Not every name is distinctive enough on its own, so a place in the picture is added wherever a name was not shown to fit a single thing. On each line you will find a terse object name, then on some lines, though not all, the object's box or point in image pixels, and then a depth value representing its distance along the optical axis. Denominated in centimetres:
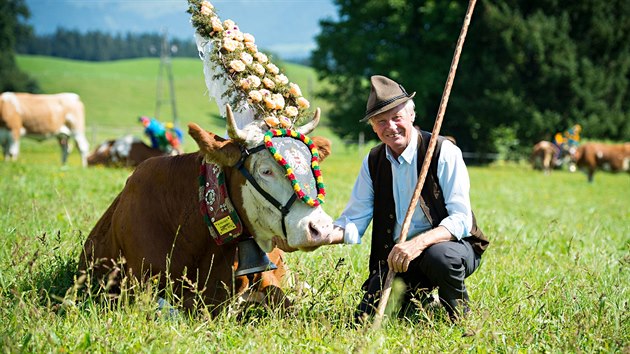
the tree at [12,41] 5869
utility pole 4858
